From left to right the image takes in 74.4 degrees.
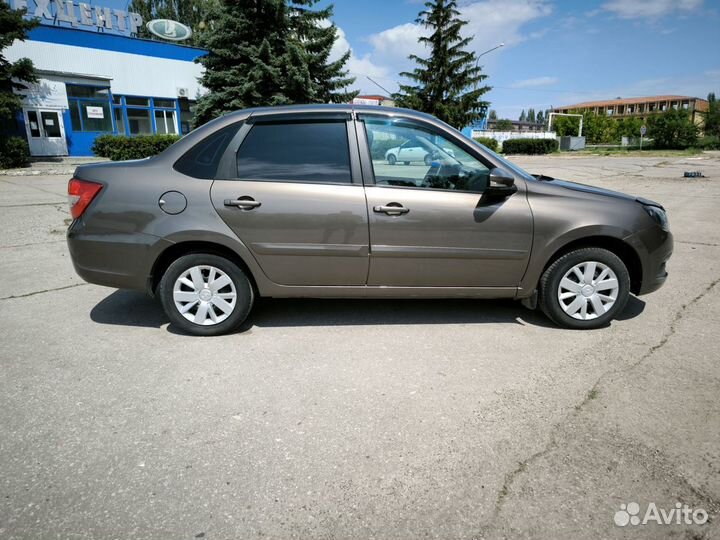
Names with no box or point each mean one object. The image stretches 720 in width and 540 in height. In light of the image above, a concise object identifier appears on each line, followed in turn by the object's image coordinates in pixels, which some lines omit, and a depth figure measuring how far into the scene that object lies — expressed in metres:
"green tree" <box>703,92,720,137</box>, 55.53
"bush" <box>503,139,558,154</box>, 45.22
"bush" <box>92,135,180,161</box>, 20.08
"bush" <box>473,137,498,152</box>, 38.47
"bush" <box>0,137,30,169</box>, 18.86
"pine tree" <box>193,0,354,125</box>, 19.12
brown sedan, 3.59
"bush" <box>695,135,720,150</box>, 49.09
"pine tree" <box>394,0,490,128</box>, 34.78
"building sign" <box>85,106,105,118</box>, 25.28
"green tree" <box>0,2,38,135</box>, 18.19
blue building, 23.45
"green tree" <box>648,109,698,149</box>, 48.19
